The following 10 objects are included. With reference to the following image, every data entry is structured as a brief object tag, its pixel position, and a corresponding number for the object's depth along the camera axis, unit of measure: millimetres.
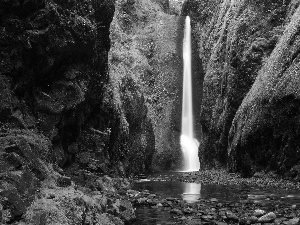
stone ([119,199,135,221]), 9234
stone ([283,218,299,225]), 8530
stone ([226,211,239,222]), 9400
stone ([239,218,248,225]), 9017
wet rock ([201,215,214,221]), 9586
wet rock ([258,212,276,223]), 8984
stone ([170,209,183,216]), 10594
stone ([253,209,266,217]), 9684
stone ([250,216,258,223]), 9055
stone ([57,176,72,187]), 8828
